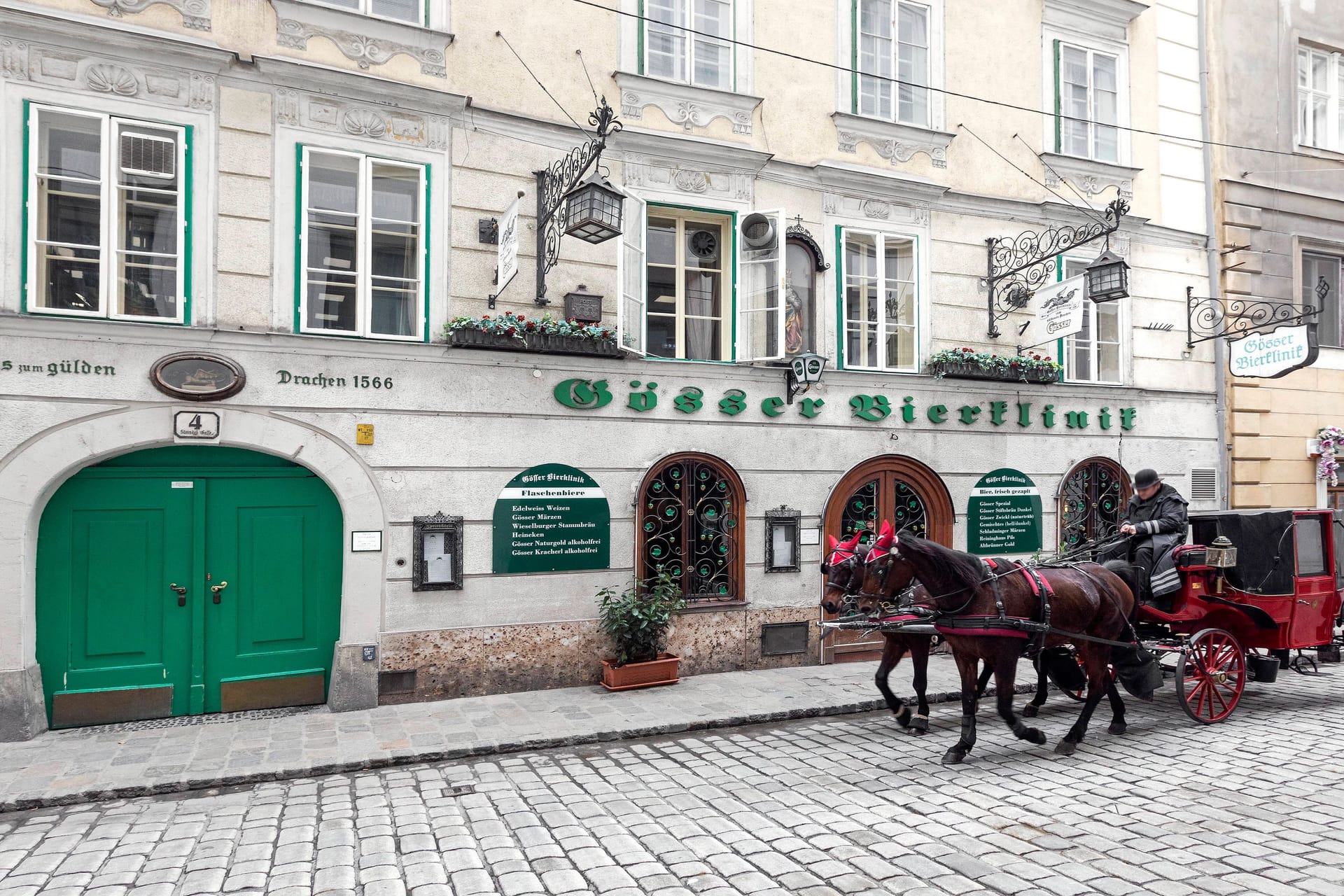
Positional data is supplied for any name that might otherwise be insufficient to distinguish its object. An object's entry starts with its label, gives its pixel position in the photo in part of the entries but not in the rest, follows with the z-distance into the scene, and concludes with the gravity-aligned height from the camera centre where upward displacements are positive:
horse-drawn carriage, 6.83 -1.22
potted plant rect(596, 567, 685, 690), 9.10 -1.79
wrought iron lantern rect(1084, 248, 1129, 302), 10.62 +2.37
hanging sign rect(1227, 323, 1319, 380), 11.61 +1.64
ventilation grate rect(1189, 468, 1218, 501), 13.25 -0.26
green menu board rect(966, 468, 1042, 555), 11.64 -0.64
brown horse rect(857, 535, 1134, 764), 6.79 -1.16
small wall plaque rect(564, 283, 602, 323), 9.41 +1.76
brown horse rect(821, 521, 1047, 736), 6.64 -0.84
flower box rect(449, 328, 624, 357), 8.75 +1.30
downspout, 13.45 +2.93
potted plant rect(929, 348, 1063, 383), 11.28 +1.35
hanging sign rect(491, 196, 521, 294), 8.54 +2.17
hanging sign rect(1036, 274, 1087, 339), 10.64 +2.03
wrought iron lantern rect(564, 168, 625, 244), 7.99 +2.44
